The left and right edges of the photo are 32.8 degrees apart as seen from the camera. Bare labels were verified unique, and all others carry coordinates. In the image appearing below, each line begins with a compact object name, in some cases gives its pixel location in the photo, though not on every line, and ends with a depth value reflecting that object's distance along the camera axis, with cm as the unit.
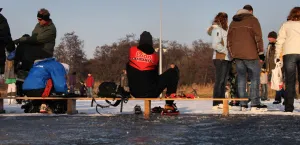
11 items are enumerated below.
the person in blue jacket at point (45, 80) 884
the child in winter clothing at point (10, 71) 955
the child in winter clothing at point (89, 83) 3260
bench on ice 819
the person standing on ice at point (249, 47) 917
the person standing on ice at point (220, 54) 1006
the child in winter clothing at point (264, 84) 1836
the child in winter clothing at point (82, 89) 2681
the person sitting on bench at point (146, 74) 866
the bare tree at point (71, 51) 6588
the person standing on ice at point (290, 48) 920
